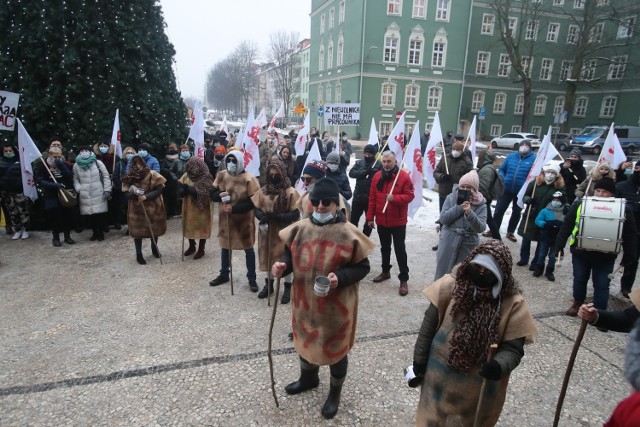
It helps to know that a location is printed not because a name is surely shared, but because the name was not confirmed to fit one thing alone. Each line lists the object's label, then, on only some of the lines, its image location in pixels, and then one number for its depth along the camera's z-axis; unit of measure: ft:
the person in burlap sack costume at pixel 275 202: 16.30
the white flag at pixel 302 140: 35.17
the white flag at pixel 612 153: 24.35
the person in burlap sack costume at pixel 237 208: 18.08
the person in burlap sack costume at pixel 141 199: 21.07
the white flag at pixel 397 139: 23.78
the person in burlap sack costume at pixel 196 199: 21.15
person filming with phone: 14.42
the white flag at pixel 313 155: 25.04
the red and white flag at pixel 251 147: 29.04
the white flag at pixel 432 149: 25.12
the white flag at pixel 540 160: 23.70
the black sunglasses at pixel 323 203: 9.81
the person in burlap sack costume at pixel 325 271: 9.85
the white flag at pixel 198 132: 29.40
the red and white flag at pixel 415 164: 21.26
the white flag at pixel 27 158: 21.71
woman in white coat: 23.66
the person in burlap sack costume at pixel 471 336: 7.01
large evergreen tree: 24.93
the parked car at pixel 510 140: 101.81
